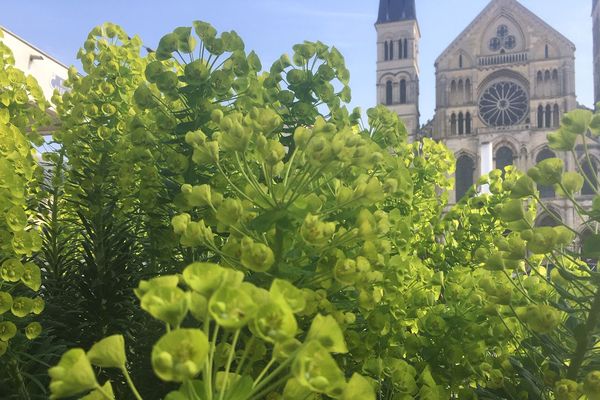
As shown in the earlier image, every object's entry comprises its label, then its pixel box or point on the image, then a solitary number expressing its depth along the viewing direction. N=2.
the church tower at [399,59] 28.70
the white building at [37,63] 7.54
